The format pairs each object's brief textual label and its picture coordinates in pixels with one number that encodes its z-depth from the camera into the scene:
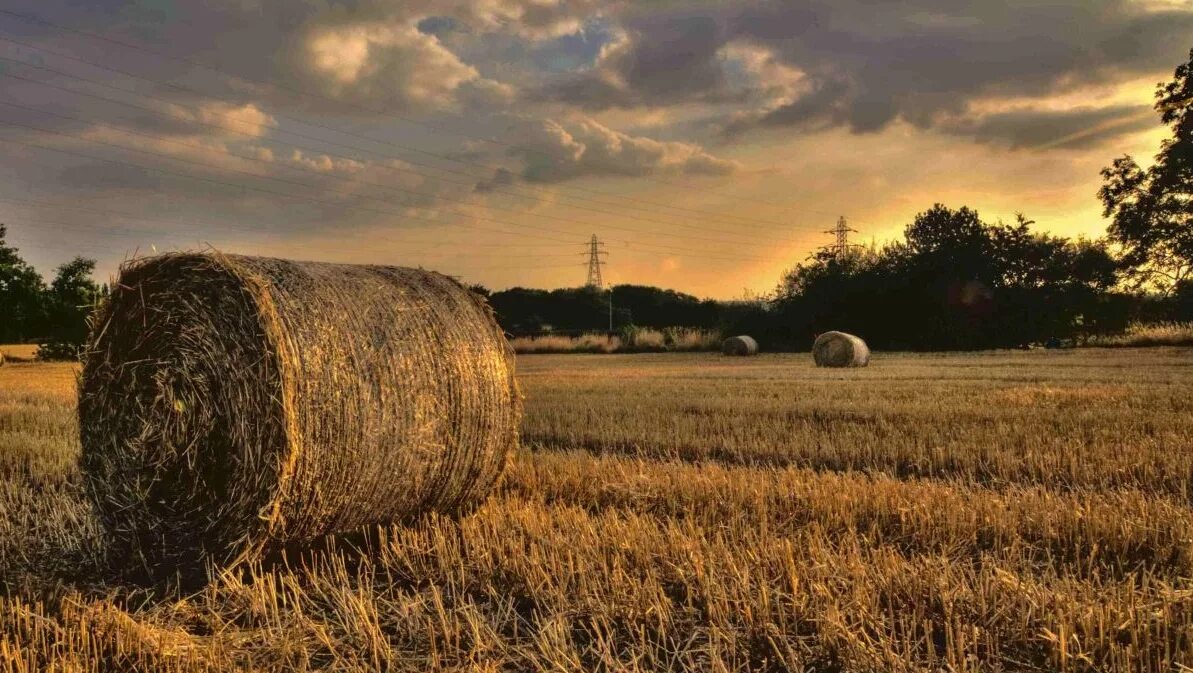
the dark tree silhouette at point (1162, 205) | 35.22
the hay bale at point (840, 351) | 21.23
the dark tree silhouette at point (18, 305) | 40.25
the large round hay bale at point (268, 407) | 4.91
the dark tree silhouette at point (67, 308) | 34.62
